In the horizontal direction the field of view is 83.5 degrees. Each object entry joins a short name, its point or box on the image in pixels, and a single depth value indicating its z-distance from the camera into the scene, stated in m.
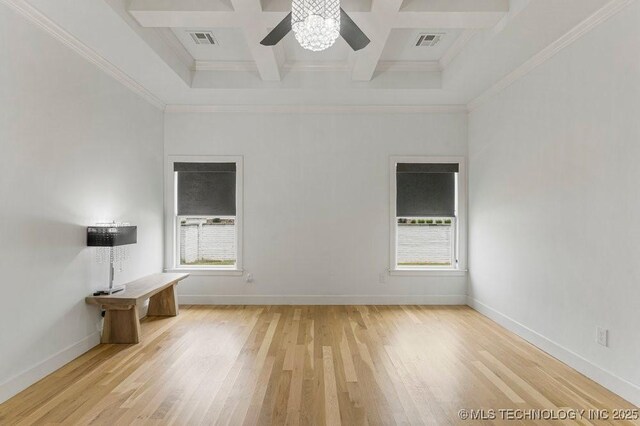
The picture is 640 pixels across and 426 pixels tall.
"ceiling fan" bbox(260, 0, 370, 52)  2.16
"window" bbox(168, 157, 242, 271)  5.45
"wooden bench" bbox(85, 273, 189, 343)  3.61
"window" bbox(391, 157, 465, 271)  5.47
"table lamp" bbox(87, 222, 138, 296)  3.51
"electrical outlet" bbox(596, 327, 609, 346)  2.88
